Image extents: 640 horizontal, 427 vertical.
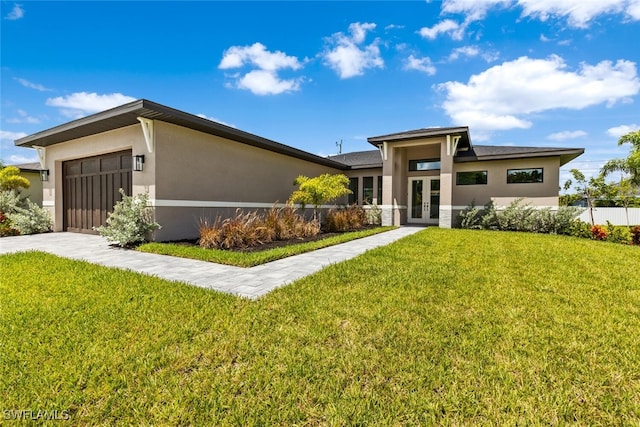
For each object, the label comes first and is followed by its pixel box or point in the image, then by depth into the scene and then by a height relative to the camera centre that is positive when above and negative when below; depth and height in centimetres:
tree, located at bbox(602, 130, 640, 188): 1412 +257
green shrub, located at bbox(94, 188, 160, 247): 730 -50
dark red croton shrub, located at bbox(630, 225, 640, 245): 950 -84
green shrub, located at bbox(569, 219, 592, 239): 1029 -72
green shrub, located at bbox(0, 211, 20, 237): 953 -88
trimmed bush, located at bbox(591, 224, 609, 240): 976 -78
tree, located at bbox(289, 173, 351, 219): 1017 +64
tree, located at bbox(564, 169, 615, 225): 1565 +134
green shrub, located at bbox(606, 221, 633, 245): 944 -85
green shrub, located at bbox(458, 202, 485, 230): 1255 -46
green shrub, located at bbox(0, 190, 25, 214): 1152 +5
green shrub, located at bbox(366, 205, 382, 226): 1413 -38
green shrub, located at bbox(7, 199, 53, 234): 993 -61
